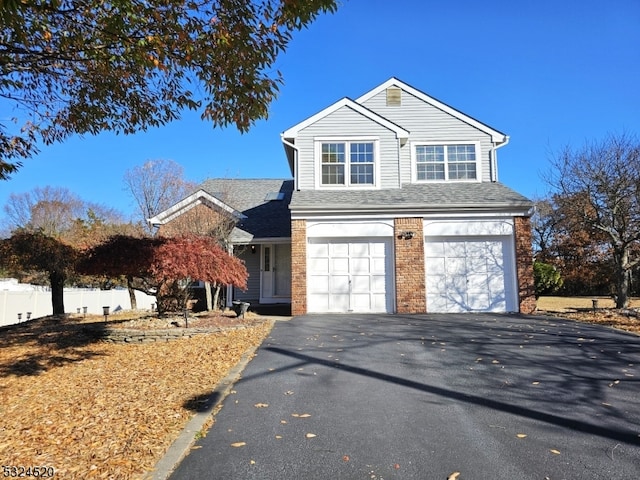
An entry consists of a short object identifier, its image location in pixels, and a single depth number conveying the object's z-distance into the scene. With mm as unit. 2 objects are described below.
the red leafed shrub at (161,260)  10320
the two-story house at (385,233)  13461
